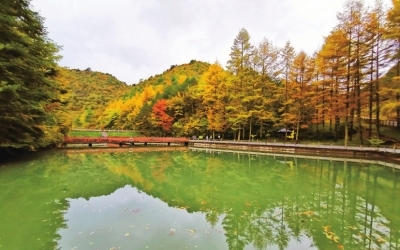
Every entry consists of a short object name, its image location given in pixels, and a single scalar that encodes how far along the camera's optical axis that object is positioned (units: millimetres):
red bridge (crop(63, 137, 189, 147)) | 29672
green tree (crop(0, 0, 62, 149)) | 12797
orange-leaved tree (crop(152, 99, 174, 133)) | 37438
